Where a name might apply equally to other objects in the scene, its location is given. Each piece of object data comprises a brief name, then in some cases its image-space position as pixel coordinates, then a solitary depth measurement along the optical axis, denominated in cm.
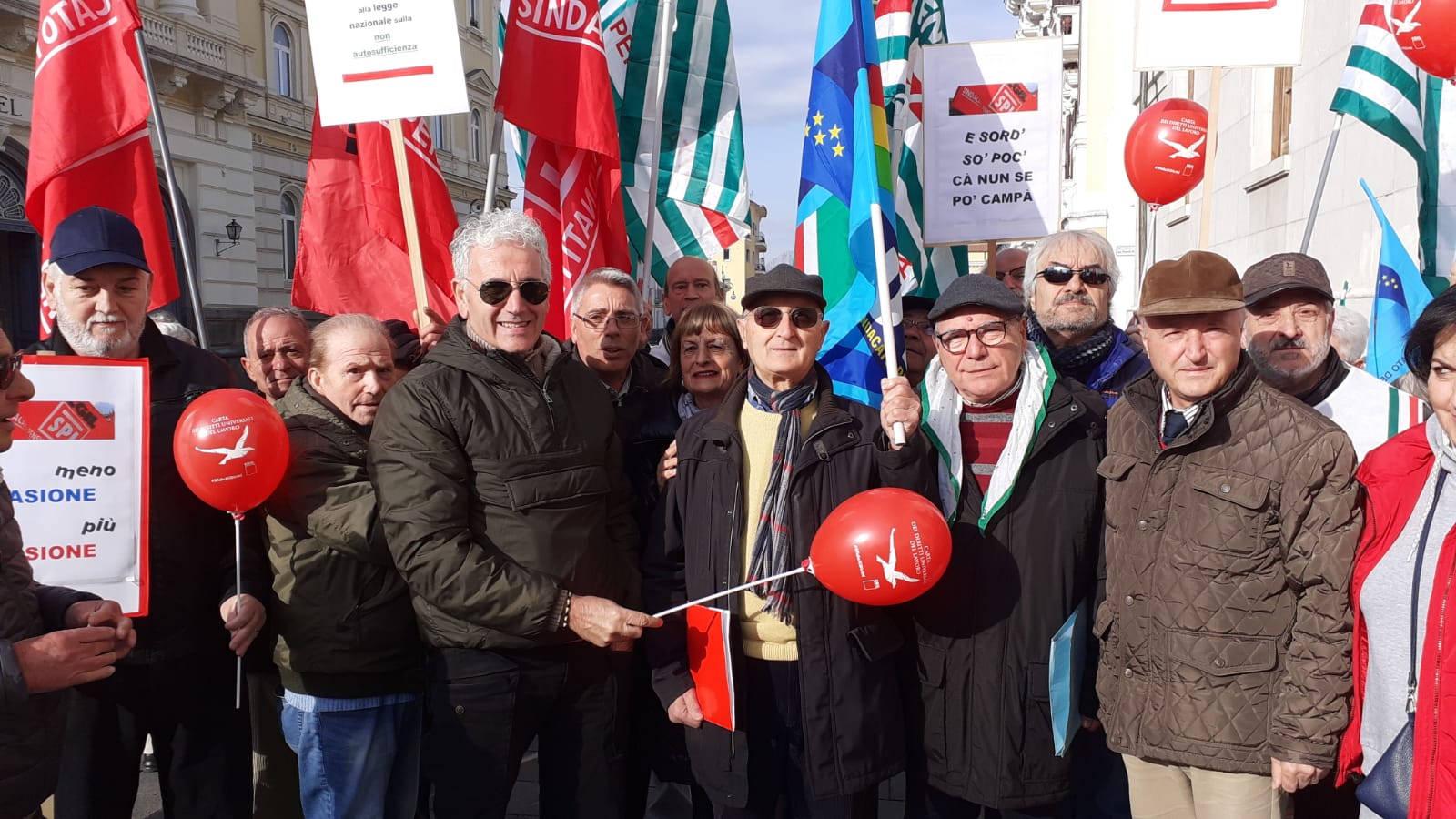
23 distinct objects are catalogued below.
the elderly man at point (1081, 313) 380
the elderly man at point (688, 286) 528
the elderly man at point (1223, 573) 243
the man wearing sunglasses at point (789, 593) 285
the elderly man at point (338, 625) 303
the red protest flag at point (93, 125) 485
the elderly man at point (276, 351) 434
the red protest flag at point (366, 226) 600
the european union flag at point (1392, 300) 513
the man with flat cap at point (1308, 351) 312
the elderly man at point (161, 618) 304
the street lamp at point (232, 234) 1988
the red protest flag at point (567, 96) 531
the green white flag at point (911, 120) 506
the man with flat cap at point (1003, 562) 287
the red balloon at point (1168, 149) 645
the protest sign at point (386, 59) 459
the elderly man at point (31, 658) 211
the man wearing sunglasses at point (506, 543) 278
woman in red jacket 211
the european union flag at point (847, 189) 372
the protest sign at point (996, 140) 536
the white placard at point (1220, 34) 502
